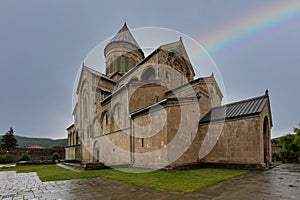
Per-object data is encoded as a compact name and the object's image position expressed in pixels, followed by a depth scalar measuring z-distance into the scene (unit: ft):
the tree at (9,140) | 149.62
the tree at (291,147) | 63.62
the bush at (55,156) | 98.74
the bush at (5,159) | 95.93
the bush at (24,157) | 91.36
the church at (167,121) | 42.22
